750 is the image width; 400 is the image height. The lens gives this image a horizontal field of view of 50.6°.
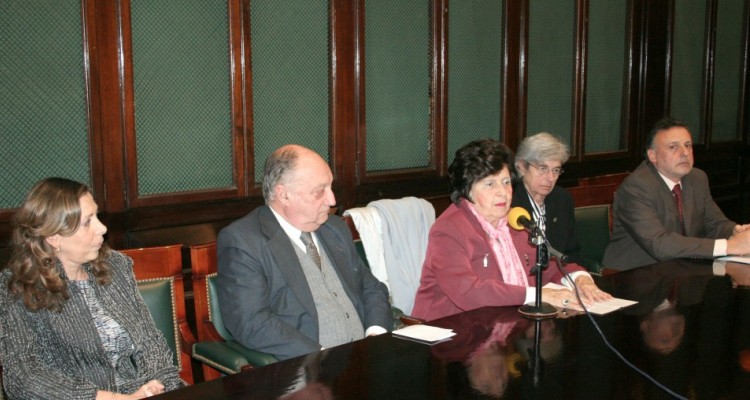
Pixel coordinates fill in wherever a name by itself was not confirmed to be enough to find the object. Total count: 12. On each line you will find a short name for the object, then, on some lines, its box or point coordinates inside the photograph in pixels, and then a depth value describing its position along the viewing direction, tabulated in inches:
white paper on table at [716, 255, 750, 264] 143.5
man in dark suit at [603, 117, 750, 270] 157.8
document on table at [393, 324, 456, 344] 94.2
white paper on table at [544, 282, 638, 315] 108.9
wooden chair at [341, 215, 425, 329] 120.6
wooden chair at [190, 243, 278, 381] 109.8
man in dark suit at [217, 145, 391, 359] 108.1
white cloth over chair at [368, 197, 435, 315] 136.8
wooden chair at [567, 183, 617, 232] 172.4
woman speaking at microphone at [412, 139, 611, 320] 119.4
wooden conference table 77.7
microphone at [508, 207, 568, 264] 103.0
